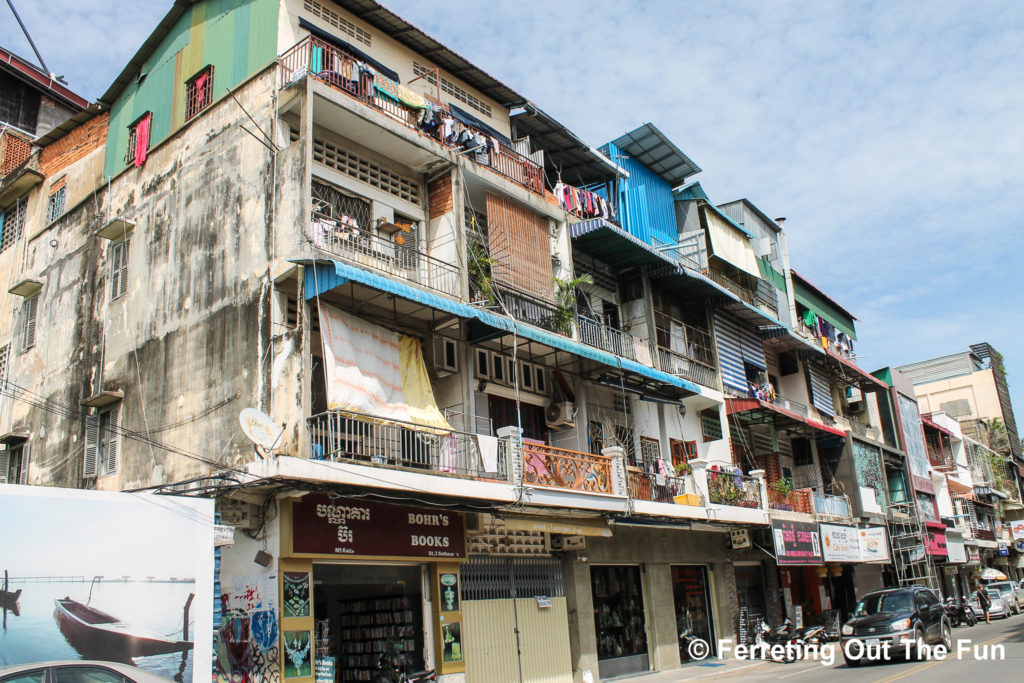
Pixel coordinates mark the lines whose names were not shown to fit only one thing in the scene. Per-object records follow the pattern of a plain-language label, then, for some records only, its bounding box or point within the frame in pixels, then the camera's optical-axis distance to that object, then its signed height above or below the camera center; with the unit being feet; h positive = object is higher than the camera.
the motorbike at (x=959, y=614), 94.84 -8.13
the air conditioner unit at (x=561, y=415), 63.46 +11.34
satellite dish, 39.63 +7.52
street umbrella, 123.82 -5.26
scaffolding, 103.50 -0.15
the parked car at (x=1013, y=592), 111.04 -7.24
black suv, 54.24 -5.14
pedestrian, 98.22 -6.92
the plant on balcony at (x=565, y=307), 62.90 +19.40
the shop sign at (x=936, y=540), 110.22 +0.28
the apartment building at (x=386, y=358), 45.62 +14.83
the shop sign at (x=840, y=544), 82.74 +0.49
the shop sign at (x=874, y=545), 90.53 +0.20
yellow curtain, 49.83 +11.30
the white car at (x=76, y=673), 22.99 -1.96
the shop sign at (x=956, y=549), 120.30 -1.14
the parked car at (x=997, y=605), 102.29 -8.22
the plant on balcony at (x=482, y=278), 57.47 +19.75
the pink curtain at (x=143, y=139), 60.80 +32.61
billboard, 30.48 +0.82
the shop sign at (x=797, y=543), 74.90 +0.82
